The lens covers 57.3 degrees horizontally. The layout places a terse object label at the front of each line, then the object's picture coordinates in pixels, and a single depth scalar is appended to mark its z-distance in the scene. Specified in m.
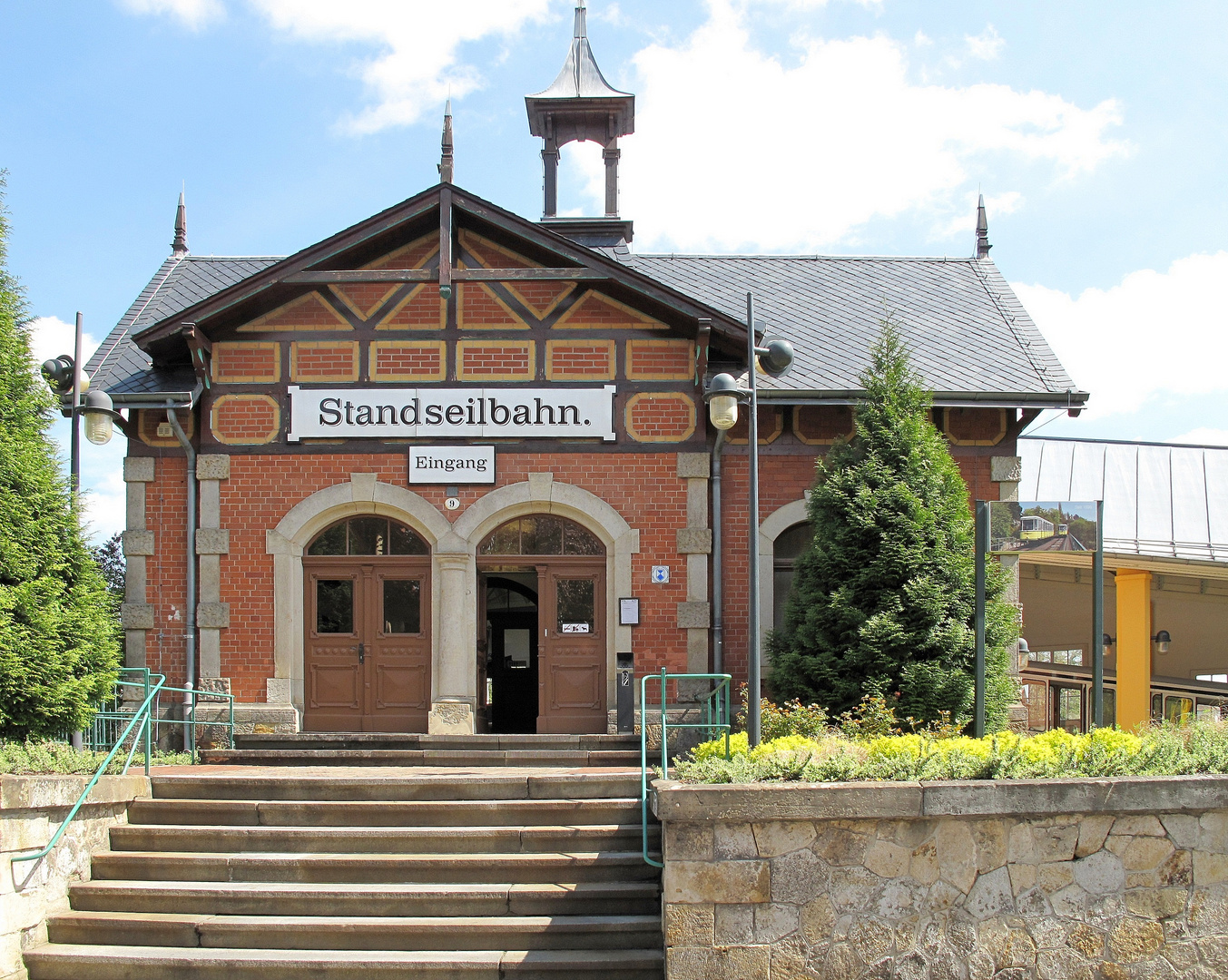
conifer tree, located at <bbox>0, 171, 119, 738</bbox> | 8.56
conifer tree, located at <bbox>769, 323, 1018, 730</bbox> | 10.60
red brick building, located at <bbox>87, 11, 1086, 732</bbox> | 12.26
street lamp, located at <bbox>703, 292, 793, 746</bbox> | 9.30
